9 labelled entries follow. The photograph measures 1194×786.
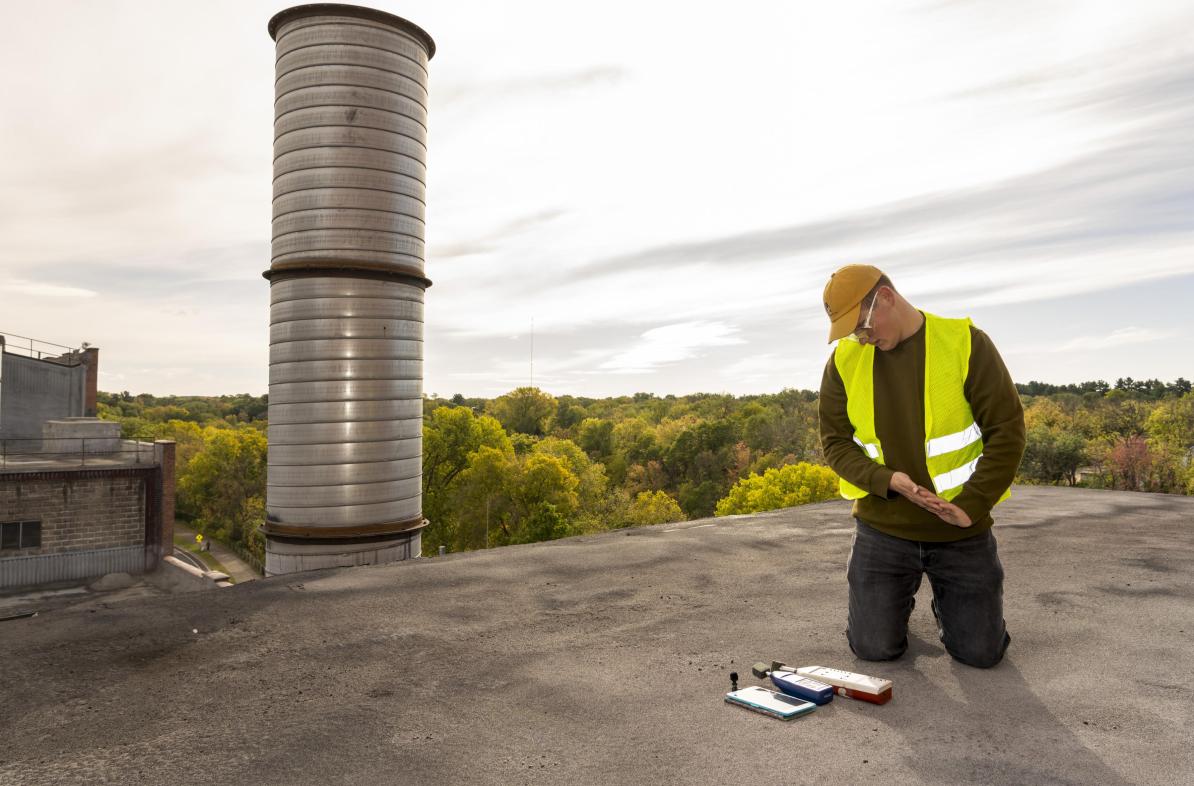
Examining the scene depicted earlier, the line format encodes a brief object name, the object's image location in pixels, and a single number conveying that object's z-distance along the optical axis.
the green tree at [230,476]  59.62
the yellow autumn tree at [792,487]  37.44
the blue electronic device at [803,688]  3.76
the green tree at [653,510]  48.61
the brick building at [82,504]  21.17
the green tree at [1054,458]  35.44
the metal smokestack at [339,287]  12.93
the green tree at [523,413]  92.88
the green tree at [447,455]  44.50
